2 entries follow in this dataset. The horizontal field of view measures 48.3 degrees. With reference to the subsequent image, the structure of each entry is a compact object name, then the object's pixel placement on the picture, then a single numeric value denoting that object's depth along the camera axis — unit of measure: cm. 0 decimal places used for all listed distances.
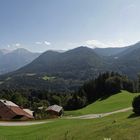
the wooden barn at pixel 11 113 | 4311
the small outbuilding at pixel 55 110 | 4795
